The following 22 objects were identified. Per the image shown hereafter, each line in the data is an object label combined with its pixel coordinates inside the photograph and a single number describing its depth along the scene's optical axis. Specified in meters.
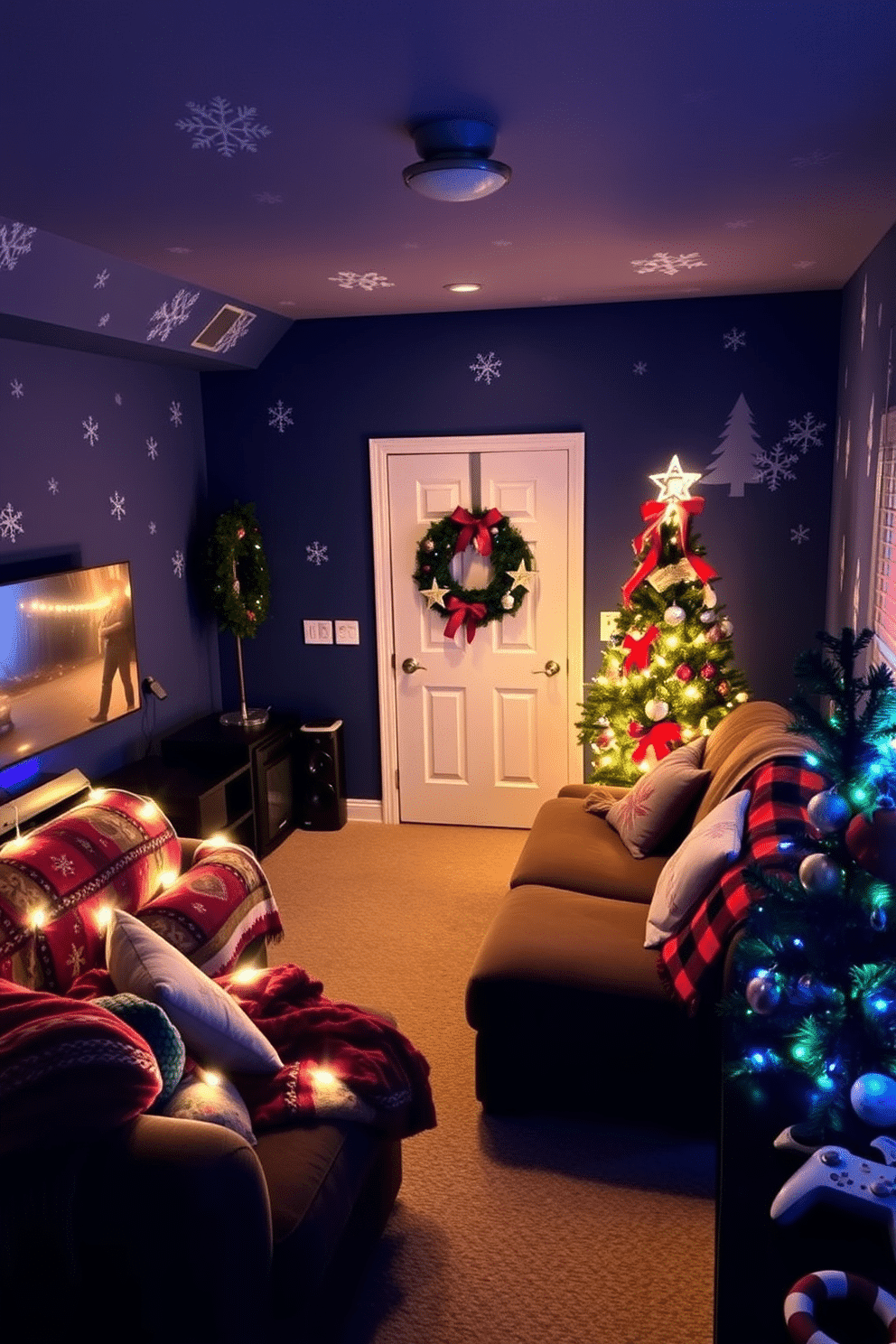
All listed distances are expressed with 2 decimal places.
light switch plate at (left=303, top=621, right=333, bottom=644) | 5.47
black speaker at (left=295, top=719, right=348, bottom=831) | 5.39
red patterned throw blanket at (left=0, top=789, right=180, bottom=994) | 2.45
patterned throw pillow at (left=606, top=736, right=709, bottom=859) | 3.75
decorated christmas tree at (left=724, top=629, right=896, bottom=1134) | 1.72
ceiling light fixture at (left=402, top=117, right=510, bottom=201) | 2.16
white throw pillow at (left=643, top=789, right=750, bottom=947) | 2.92
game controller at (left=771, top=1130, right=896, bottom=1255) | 1.59
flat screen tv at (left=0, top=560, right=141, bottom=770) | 3.81
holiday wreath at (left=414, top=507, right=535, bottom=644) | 5.07
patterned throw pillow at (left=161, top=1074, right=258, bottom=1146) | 2.07
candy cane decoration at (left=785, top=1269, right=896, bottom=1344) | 1.34
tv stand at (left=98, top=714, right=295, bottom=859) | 4.50
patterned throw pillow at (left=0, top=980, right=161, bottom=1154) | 1.74
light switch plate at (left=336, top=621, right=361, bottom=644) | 5.44
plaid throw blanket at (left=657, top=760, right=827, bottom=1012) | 2.69
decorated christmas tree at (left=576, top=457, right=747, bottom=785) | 4.39
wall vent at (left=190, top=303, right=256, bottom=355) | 4.42
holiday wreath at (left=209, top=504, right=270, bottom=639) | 5.05
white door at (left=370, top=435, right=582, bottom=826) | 5.09
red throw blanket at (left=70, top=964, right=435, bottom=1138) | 2.35
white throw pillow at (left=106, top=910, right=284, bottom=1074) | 2.24
